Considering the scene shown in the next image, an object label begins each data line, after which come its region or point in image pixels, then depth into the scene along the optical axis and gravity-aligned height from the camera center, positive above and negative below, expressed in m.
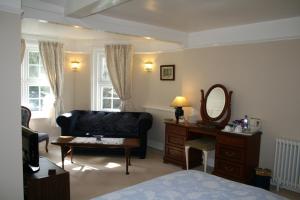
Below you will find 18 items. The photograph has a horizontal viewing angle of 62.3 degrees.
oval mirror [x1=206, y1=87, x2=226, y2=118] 4.20 -0.35
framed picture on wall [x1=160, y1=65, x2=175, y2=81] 5.21 +0.18
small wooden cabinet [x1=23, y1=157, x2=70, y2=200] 2.55 -1.14
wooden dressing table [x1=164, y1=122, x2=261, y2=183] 3.55 -1.03
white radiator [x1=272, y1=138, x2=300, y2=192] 3.35 -1.11
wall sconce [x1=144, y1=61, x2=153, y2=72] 5.55 +0.31
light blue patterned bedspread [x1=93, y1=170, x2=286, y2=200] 1.91 -0.89
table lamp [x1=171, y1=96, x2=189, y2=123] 4.49 -0.44
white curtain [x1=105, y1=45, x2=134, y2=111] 5.61 +0.26
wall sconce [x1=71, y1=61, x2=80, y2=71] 5.91 +0.30
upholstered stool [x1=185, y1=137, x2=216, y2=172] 3.91 -1.03
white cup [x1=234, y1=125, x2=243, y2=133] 3.66 -0.69
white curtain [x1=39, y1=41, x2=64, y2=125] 5.45 +0.24
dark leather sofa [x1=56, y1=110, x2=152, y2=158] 4.80 -0.93
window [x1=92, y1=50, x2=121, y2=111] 6.00 -0.26
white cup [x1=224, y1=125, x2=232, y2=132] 3.75 -0.70
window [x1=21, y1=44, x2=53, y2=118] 5.48 -0.20
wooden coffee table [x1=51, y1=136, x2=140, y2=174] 4.06 -1.07
